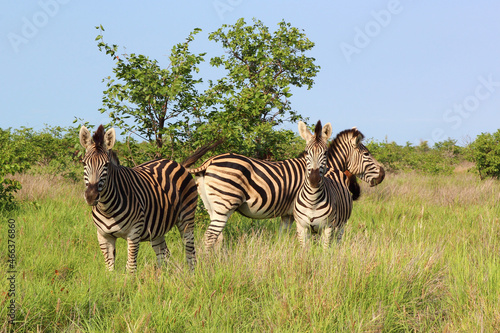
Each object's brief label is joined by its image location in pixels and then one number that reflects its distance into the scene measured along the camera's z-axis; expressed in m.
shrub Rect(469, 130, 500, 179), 33.97
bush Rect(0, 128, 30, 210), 17.48
